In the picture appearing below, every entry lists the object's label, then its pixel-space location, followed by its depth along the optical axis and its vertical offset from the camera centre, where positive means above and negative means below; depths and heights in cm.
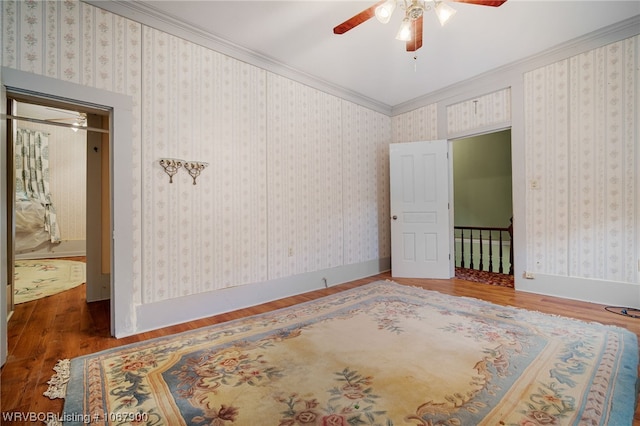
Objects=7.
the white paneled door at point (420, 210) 416 +2
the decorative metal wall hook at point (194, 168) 267 +43
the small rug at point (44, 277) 347 -98
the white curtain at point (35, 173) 582 +85
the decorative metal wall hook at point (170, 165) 255 +43
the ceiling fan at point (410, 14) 190 +140
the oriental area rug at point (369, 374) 133 -96
